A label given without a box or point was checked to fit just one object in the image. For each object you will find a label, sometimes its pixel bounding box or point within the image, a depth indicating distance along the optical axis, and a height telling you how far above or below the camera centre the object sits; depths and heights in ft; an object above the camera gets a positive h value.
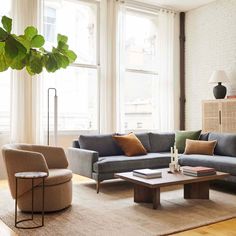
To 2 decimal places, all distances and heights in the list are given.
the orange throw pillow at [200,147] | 17.24 -1.50
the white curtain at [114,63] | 21.25 +3.47
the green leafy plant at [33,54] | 5.00 +1.16
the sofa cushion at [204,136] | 18.71 -1.01
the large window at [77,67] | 20.08 +3.17
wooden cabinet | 19.80 +0.17
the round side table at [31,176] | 10.14 -1.75
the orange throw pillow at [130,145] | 17.04 -1.37
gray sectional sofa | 14.88 -1.88
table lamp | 20.30 +2.21
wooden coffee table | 12.10 -2.54
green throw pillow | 18.84 -1.07
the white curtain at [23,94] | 18.07 +1.28
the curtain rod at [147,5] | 22.34 +7.65
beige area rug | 9.98 -3.27
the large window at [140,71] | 22.66 +3.17
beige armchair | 11.39 -2.21
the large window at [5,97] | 18.25 +1.11
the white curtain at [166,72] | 23.70 +3.21
